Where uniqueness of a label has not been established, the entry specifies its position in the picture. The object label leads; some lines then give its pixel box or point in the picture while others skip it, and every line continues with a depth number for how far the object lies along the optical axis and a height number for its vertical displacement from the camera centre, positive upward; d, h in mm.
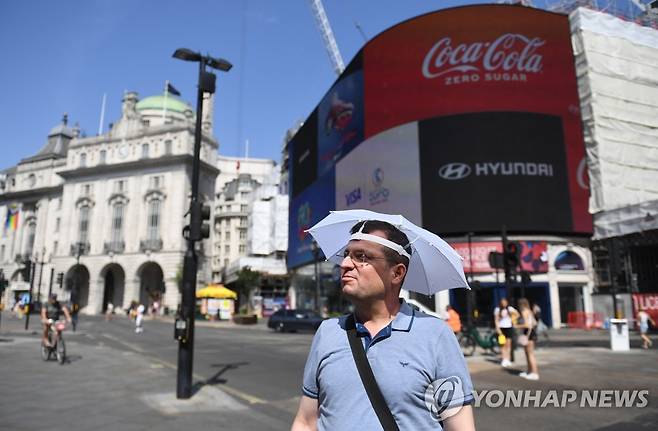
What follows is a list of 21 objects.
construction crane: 93000 +50470
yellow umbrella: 45344 +54
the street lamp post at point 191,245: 8172 +883
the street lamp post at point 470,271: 28438 +1520
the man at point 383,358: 1979 -276
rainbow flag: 80312 +12640
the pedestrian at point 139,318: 25752 -1386
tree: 53156 +1521
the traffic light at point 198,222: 8641 +1296
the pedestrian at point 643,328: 16938 -1221
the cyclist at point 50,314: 12867 -569
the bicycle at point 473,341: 15211 -1534
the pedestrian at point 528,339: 10344 -973
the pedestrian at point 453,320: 15266 -830
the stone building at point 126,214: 65312 +11510
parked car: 29531 -1635
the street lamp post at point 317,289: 30448 +292
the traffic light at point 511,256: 13703 +1101
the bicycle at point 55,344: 12570 -1363
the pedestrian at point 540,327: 19206 -1357
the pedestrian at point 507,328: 12609 -944
